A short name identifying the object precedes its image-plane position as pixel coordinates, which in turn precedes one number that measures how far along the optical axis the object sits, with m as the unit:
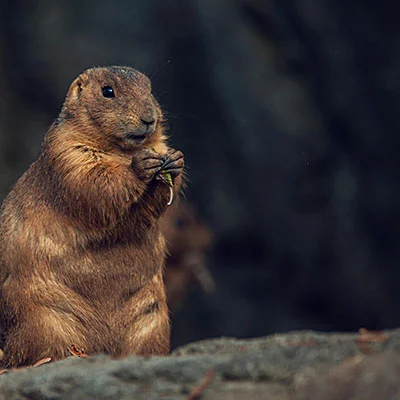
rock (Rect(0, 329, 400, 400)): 6.12
